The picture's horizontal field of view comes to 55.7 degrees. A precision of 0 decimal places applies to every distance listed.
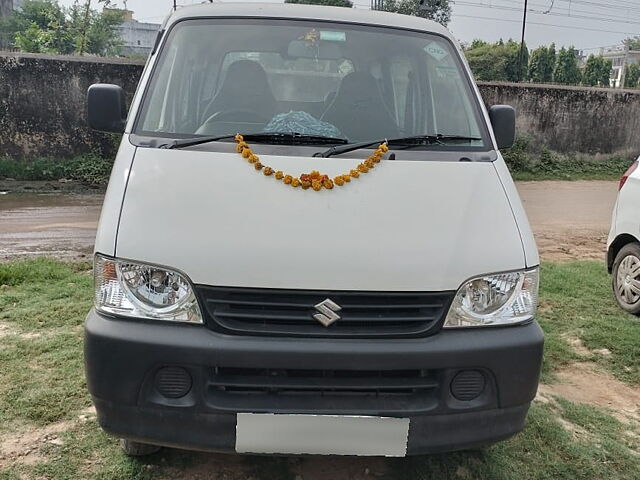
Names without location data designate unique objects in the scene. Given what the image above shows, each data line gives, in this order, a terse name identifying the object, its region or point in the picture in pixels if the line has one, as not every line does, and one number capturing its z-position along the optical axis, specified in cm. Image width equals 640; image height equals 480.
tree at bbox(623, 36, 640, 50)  9631
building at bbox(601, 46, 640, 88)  5248
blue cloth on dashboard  300
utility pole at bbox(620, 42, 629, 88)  5037
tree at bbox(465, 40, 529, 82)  4581
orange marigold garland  257
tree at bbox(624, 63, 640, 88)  6135
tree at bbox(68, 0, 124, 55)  1520
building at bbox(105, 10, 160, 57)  7734
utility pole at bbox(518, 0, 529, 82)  2508
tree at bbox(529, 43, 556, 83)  5250
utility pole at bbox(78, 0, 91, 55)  1463
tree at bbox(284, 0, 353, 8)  2819
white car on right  505
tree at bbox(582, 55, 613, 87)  5150
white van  227
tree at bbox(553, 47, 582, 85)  5250
